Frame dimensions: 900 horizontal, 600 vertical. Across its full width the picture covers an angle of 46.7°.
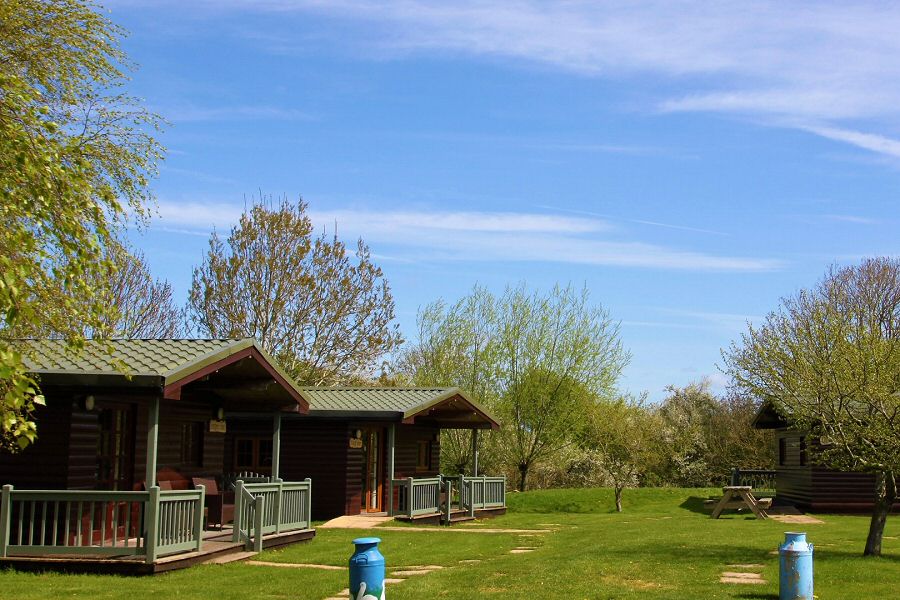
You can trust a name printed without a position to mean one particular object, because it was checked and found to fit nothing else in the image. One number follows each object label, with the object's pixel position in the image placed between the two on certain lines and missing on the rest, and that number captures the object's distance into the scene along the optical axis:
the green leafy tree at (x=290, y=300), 38.03
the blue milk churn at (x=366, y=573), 9.83
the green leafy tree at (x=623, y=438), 32.97
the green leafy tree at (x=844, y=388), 15.48
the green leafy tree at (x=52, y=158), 7.65
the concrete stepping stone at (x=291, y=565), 14.97
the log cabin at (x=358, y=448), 25.06
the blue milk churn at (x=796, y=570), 11.31
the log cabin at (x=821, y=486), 29.80
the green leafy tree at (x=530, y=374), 40.75
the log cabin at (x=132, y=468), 13.71
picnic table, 27.33
